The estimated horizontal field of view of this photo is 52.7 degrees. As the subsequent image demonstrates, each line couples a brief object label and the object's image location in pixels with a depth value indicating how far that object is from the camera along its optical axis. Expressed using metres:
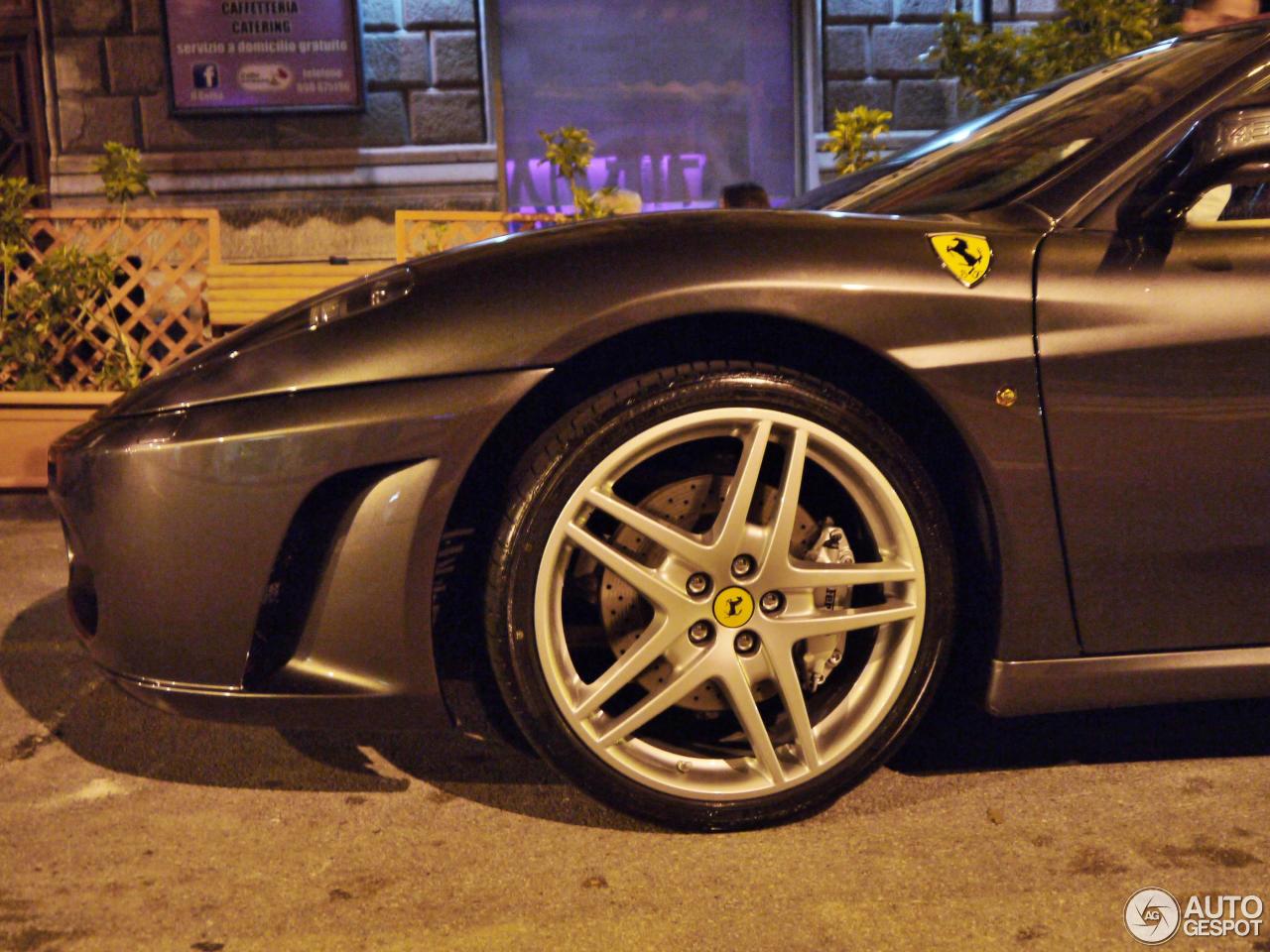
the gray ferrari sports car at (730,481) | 1.88
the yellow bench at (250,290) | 6.21
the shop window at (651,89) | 9.15
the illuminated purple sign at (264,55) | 8.66
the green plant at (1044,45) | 5.69
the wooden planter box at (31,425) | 5.18
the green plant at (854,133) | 6.15
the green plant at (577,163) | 6.21
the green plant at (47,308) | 5.95
